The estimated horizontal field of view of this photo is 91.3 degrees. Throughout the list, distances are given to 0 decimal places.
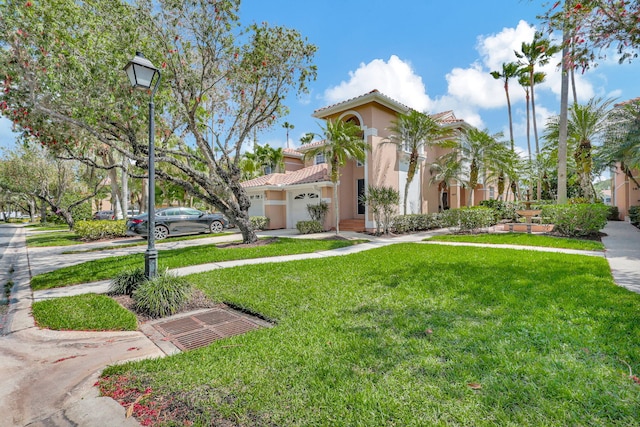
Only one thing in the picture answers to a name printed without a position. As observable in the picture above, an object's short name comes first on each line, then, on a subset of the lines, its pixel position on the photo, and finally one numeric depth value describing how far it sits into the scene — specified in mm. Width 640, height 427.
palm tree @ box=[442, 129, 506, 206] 18194
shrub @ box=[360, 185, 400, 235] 14789
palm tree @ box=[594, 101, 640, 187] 13527
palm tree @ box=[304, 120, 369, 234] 14546
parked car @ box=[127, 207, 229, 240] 15197
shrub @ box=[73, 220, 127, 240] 15703
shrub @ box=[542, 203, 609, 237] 11383
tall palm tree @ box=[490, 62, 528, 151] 27734
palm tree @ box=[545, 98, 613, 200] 14844
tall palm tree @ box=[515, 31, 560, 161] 24562
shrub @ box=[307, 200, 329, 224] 17812
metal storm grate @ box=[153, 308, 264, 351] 3910
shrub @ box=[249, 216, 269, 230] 19828
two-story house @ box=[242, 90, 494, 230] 16625
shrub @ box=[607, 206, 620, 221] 21133
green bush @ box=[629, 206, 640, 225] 15077
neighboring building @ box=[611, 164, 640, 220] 18266
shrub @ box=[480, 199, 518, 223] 20672
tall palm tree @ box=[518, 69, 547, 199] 27562
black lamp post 5646
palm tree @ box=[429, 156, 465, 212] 19312
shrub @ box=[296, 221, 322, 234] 16969
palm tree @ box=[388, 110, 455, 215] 15953
